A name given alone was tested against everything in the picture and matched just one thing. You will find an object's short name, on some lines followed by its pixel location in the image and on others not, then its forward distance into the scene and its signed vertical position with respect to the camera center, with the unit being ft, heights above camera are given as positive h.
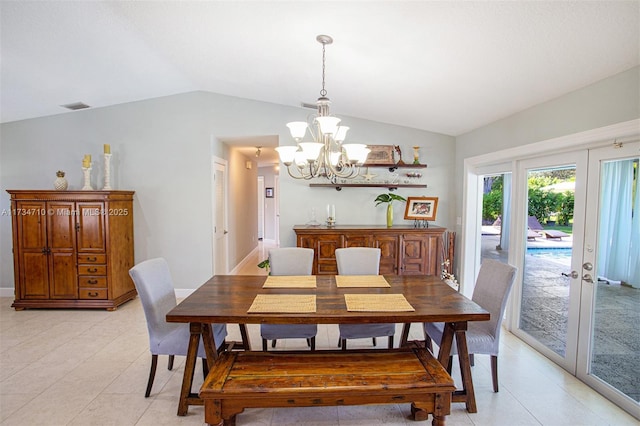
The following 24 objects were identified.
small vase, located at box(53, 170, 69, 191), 13.85 +0.54
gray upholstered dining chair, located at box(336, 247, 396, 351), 10.10 -1.94
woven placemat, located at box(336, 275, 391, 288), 8.51 -2.23
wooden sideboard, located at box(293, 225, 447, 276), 13.51 -1.89
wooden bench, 5.68 -3.34
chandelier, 7.25 +1.16
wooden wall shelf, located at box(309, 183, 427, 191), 14.70 +0.63
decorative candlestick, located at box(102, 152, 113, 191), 14.20 +1.09
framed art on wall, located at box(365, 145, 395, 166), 14.87 +2.02
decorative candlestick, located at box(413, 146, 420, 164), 14.83 +2.05
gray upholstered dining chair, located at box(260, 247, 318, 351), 10.07 -1.96
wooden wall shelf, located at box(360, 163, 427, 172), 14.78 +1.53
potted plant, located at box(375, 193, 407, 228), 14.42 -0.03
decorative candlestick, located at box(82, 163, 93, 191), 13.89 +0.74
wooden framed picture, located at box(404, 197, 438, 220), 14.64 -0.38
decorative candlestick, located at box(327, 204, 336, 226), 14.55 -0.74
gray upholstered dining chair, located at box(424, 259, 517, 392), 7.66 -2.88
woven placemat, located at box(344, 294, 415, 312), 6.73 -2.26
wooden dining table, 6.42 -2.31
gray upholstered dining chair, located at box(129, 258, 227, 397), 7.50 -3.11
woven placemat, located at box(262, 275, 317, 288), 8.41 -2.24
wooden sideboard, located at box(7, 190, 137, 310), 13.17 -2.31
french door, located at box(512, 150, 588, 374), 8.62 -1.68
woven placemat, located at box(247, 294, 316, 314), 6.63 -2.27
